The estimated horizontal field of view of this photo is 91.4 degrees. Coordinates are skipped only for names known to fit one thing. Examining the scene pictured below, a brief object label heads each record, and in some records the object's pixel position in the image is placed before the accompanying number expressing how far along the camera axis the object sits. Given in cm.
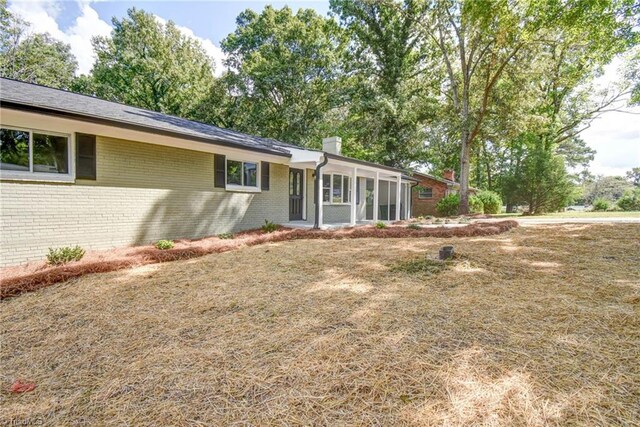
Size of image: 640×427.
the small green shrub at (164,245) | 641
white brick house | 543
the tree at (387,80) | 1967
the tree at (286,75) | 2097
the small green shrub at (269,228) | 945
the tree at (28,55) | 1880
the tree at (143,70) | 2175
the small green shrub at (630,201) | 2709
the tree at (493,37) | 1255
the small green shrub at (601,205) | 2908
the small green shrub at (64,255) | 513
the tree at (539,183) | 1895
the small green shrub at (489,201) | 2214
